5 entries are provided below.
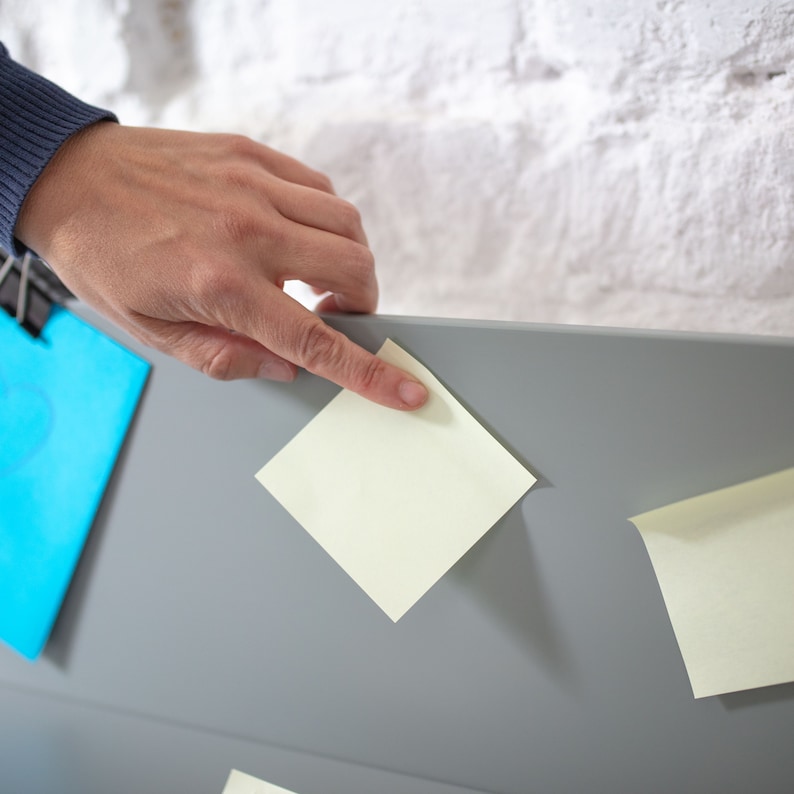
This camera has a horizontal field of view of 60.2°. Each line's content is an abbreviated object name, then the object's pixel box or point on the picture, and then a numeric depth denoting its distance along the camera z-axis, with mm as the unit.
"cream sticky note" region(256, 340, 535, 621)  439
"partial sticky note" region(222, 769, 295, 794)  481
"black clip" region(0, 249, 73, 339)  555
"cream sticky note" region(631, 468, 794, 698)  389
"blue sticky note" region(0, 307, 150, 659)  535
